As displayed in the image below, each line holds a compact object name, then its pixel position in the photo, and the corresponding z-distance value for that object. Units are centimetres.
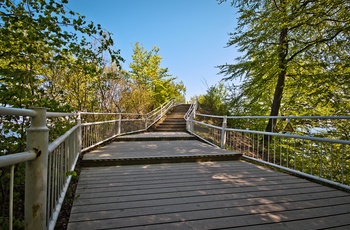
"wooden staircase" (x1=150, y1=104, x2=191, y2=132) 1081
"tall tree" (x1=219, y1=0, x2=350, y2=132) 642
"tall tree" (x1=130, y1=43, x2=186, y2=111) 2128
